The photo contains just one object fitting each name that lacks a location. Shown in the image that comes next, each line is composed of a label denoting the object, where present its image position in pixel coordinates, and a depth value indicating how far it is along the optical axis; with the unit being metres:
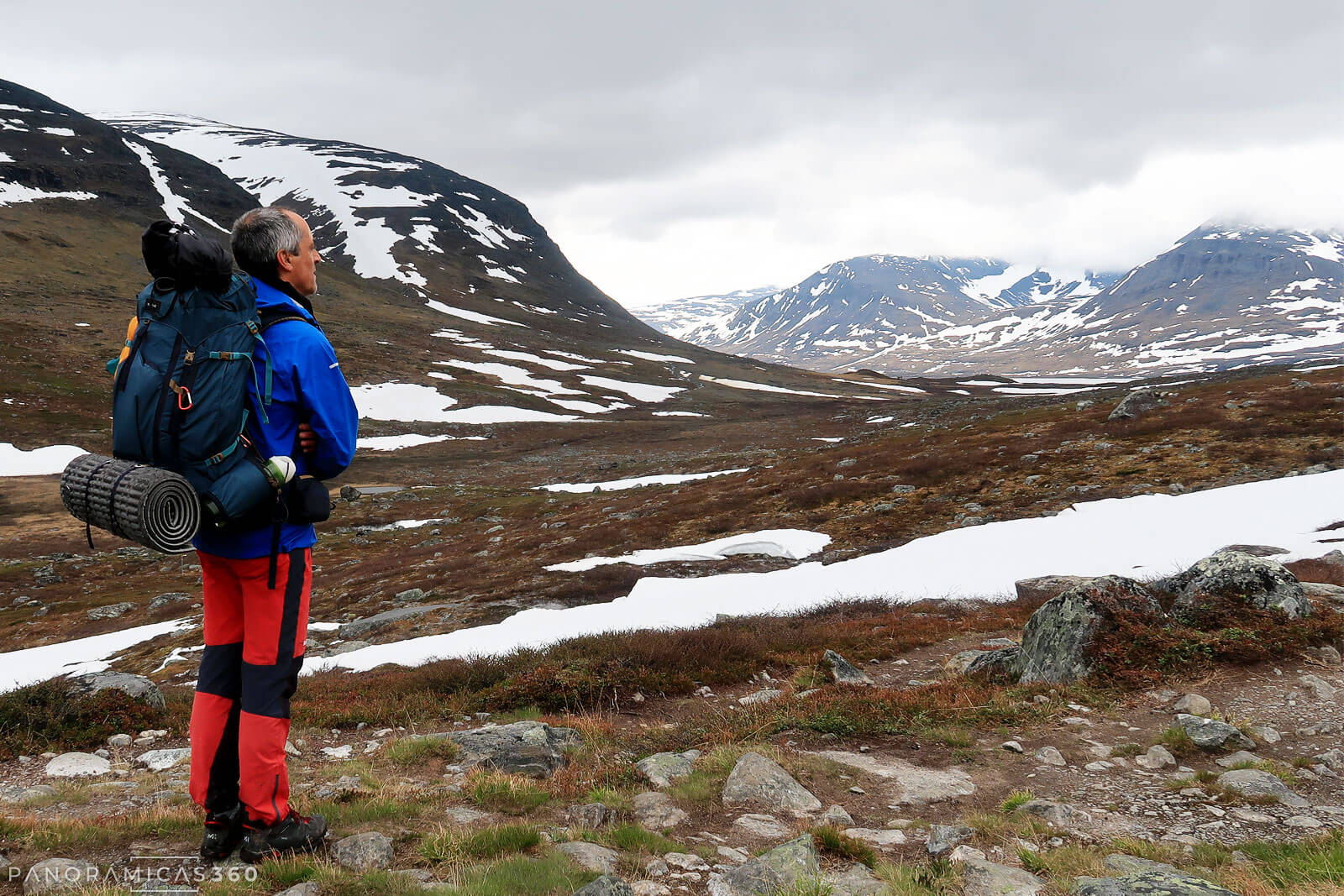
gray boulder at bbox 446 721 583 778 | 6.94
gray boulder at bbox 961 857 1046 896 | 4.19
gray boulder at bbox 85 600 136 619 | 26.03
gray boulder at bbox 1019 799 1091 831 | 5.28
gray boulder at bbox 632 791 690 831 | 5.38
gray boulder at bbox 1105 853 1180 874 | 4.35
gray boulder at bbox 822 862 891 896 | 4.13
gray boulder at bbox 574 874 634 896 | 3.85
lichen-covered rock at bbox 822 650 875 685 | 10.20
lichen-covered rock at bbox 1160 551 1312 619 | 9.50
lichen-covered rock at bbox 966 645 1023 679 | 9.52
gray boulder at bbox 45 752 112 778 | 7.55
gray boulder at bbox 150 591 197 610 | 27.08
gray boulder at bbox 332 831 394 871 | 4.36
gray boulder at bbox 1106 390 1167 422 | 36.41
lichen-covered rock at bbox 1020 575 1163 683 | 8.94
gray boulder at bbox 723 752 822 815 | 5.74
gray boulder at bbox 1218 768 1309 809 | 5.52
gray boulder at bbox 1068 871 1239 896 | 3.69
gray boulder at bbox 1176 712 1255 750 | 6.62
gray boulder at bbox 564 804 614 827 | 5.33
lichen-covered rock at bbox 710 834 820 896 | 4.22
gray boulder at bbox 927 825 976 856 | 4.86
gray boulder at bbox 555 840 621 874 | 4.41
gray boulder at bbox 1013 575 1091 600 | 14.82
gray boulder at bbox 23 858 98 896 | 3.82
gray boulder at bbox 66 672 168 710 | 9.78
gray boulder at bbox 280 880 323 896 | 3.86
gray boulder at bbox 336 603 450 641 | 18.58
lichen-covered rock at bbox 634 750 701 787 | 6.35
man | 4.27
